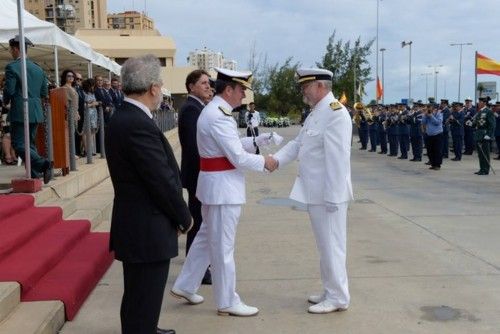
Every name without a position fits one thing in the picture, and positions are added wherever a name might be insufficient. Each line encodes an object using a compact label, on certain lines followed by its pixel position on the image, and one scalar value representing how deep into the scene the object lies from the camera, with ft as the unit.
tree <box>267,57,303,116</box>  233.35
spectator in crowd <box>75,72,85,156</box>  33.76
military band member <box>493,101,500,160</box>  60.23
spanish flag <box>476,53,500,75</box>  74.69
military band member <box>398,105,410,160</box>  61.62
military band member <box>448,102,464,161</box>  57.98
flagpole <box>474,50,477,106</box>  74.74
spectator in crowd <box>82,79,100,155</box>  32.63
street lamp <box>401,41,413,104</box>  161.69
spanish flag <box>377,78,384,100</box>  146.00
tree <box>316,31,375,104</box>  188.65
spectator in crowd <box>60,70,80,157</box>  27.37
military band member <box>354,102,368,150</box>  78.74
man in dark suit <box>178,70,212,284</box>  16.53
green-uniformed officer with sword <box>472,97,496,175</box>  44.01
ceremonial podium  26.08
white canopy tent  31.83
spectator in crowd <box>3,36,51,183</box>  22.13
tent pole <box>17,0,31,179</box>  20.97
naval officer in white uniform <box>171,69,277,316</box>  13.69
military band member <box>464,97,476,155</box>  62.34
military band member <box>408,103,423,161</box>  57.57
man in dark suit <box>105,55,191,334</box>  9.85
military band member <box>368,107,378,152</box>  73.77
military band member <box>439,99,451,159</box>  60.58
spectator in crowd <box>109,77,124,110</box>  42.16
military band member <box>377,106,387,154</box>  70.28
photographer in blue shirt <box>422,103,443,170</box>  48.67
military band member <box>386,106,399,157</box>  64.39
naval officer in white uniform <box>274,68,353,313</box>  13.94
